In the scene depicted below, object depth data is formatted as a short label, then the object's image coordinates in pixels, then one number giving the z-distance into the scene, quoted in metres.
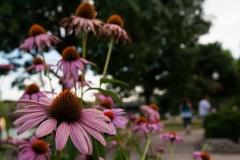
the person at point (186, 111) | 13.09
